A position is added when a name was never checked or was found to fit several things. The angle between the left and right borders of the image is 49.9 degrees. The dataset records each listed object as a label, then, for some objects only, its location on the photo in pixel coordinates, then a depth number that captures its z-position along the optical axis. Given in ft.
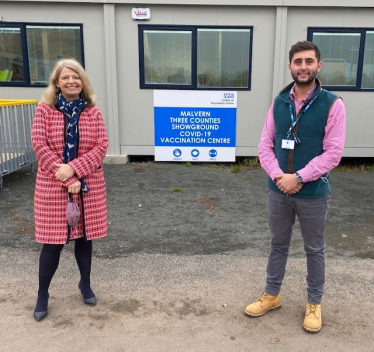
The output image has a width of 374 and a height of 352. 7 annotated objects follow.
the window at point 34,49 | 26.32
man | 8.77
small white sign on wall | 25.70
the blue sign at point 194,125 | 26.94
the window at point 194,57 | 26.35
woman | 9.36
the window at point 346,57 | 26.27
